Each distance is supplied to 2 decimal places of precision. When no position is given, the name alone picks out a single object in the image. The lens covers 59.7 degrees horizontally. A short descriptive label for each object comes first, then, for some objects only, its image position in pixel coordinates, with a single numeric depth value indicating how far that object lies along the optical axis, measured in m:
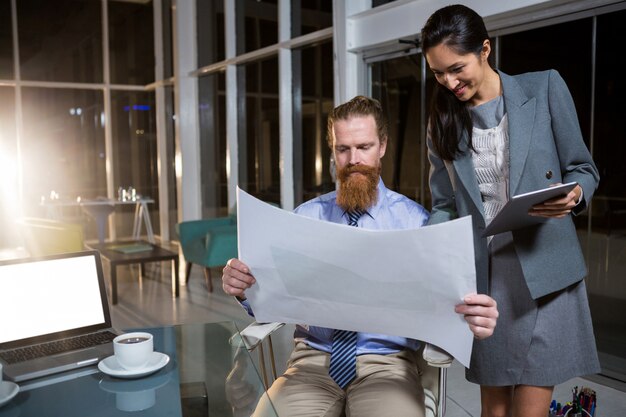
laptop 1.54
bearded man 1.52
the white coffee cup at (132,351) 1.45
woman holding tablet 1.40
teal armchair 5.43
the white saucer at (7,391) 1.28
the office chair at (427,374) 1.62
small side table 5.05
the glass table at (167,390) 1.31
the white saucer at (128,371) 1.43
